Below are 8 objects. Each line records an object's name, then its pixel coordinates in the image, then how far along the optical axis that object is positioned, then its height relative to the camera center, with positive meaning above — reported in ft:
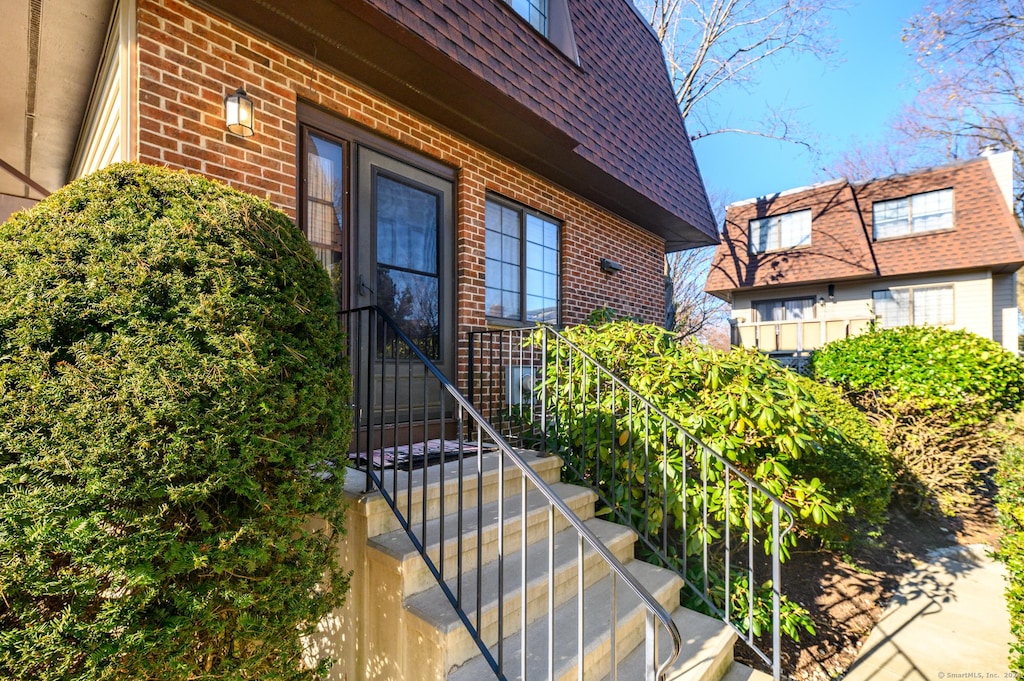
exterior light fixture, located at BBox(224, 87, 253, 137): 9.23 +4.38
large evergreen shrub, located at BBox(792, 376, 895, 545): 14.28 -3.99
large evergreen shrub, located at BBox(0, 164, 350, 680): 4.62 -0.96
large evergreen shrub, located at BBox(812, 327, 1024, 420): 18.37 -1.15
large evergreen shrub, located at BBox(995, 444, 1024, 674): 8.07 -3.64
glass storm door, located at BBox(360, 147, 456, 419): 12.03 +2.25
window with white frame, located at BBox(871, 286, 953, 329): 41.93 +3.13
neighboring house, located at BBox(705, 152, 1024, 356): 40.22 +7.51
